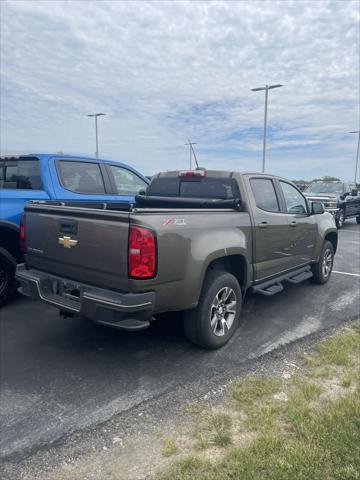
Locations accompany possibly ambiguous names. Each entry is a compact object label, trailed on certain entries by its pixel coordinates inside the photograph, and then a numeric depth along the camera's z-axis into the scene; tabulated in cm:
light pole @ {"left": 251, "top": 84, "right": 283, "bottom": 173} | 2273
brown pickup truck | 297
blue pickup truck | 479
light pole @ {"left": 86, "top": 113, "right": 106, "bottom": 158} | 3151
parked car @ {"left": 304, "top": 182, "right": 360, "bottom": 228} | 1420
